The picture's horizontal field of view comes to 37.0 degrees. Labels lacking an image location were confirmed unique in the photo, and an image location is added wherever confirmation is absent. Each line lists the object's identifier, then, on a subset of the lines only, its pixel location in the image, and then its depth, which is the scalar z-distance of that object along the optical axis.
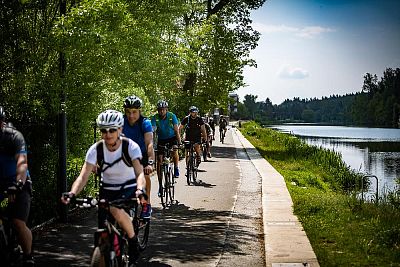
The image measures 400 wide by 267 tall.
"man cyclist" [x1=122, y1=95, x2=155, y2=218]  8.55
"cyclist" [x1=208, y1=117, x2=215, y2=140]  34.19
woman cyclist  6.09
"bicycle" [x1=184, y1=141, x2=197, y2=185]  16.59
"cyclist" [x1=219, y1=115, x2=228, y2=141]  40.77
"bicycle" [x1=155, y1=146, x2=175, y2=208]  12.29
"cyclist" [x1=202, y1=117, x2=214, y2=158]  26.05
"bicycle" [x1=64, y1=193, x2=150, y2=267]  5.59
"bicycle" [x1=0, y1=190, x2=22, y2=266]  6.23
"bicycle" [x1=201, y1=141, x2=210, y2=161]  25.10
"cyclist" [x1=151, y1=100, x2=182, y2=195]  12.27
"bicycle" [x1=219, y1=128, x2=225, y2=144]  42.81
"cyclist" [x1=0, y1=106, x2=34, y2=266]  6.25
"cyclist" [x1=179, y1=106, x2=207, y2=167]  17.31
